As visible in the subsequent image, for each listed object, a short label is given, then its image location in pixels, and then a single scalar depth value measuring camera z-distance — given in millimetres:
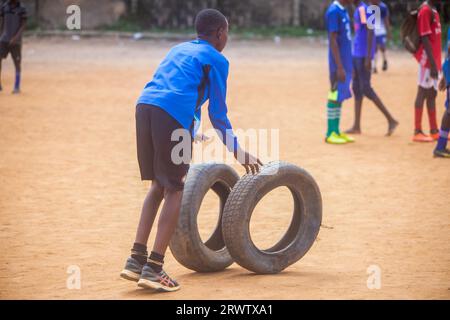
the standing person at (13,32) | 17375
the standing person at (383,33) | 20502
